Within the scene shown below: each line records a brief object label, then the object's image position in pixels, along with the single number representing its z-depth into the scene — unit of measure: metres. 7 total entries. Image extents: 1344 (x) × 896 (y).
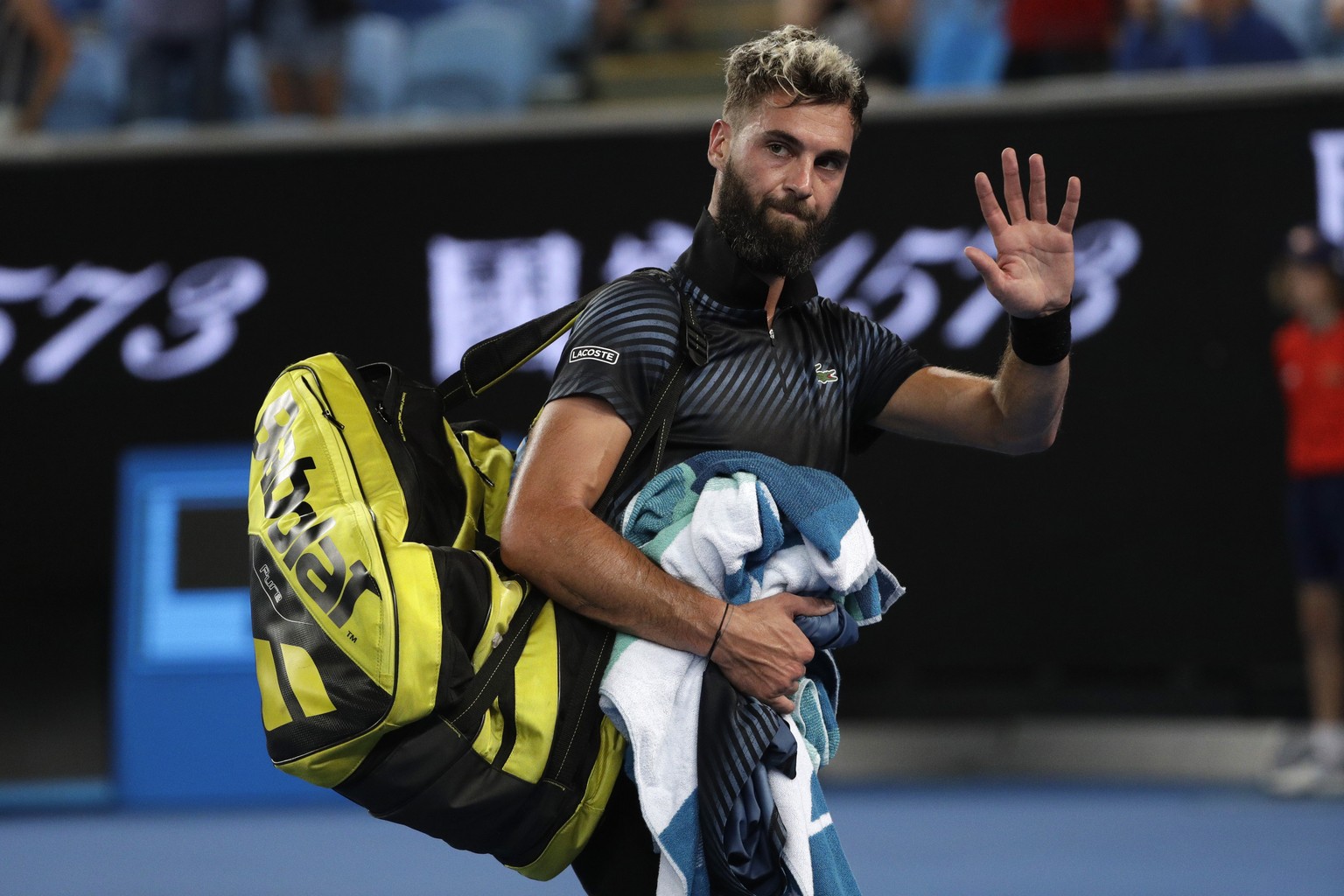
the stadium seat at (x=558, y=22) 15.64
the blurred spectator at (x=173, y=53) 13.85
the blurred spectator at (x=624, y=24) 15.41
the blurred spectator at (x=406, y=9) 16.12
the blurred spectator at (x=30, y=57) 14.45
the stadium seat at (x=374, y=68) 14.16
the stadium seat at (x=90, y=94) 14.35
